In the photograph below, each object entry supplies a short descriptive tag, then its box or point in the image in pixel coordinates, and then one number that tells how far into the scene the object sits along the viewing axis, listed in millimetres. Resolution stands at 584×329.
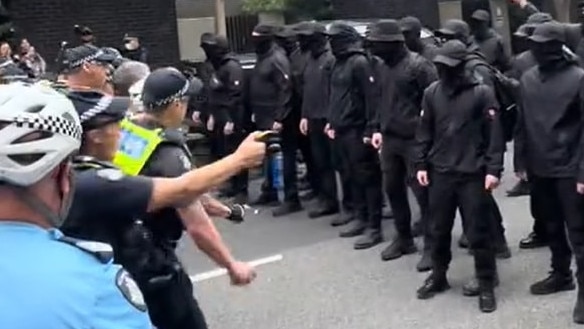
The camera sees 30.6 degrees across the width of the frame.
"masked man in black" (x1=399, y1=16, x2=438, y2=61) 9258
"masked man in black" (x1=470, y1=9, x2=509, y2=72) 10305
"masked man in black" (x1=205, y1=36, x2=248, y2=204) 11000
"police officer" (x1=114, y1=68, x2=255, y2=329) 4223
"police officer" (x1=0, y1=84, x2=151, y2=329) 1894
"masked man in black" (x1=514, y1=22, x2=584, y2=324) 6379
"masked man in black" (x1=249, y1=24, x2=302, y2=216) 10531
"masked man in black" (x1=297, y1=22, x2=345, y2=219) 9805
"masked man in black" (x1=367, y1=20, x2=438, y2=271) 8016
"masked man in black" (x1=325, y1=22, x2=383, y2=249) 8984
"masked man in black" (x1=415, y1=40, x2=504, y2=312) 6812
